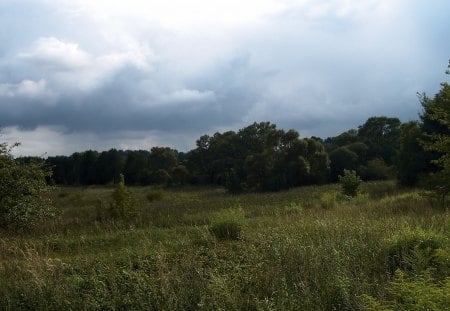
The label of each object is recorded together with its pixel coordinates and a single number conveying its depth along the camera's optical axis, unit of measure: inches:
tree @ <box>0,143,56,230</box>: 659.5
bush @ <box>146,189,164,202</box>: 1755.7
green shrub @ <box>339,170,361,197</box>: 1167.0
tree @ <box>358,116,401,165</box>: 3154.5
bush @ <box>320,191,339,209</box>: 819.4
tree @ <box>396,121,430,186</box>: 1393.9
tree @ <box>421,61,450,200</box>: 563.2
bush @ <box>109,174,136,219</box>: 824.9
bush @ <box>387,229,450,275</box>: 265.1
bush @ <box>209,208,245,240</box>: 467.8
